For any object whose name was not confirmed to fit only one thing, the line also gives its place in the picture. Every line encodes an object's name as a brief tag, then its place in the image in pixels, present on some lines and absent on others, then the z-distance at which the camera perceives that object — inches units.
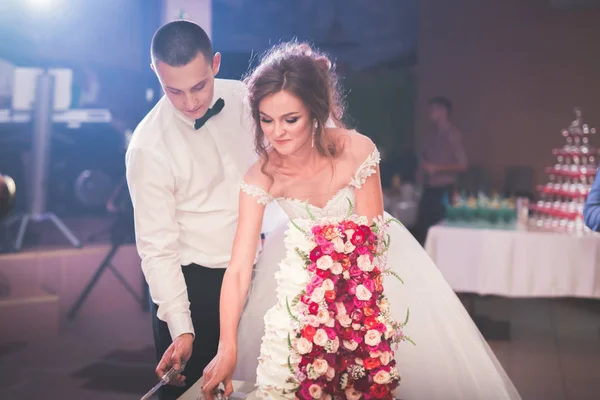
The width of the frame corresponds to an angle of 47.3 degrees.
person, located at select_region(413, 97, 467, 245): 231.1
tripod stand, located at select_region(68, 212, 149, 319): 186.1
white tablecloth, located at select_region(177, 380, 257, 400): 63.2
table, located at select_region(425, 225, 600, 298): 165.8
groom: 73.6
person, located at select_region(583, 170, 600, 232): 103.5
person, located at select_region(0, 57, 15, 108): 234.1
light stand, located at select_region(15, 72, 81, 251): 216.8
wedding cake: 52.4
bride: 66.1
